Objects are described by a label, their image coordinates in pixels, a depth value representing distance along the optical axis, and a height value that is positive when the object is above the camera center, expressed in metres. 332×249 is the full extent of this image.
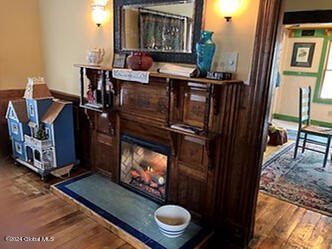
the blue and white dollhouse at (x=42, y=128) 2.98 -0.83
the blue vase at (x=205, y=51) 1.86 +0.06
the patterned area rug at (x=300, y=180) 2.82 -1.36
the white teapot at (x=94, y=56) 2.67 +0.00
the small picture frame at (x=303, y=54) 5.97 +0.23
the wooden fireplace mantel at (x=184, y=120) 1.95 -0.50
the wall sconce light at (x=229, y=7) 1.79 +0.35
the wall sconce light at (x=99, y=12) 2.60 +0.42
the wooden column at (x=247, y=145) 1.71 -0.58
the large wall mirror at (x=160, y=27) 2.04 +0.26
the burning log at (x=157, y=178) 2.52 -1.11
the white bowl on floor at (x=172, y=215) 2.16 -1.25
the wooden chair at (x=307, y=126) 3.65 -0.87
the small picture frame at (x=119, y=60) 2.53 -0.03
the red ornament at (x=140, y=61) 2.20 -0.03
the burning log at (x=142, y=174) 2.64 -1.12
